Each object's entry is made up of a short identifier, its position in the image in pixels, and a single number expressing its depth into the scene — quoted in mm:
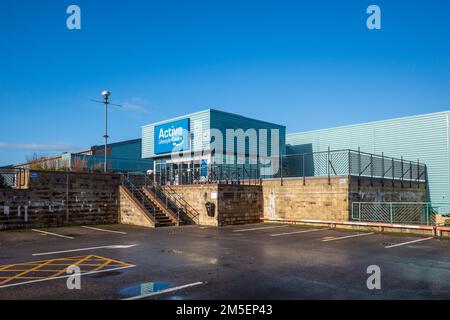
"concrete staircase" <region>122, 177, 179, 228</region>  20431
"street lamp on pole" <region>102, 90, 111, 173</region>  23227
